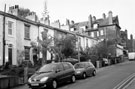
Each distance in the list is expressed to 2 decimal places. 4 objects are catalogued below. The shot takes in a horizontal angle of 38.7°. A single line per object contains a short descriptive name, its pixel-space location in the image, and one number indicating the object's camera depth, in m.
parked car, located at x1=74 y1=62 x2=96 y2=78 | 17.48
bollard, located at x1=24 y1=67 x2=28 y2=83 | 16.55
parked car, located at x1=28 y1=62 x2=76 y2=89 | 12.40
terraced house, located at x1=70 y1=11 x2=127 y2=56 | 64.12
